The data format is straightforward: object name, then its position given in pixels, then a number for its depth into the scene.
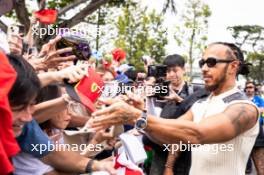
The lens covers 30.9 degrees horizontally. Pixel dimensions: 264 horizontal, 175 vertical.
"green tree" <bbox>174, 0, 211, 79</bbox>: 30.73
